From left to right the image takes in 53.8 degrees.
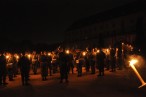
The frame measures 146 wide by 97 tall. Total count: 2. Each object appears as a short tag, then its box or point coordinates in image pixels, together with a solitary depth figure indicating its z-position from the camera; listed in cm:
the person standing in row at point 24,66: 859
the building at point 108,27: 3101
